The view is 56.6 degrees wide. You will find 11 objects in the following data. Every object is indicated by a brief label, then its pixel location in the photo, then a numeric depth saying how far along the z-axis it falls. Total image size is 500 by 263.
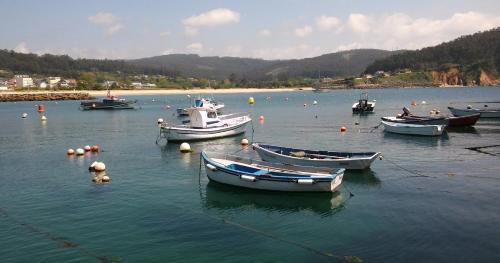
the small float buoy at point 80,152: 37.80
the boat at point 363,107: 77.06
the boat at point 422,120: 47.28
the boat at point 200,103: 47.10
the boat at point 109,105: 102.55
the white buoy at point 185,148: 38.45
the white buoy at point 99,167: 30.45
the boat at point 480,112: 57.06
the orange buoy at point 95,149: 39.35
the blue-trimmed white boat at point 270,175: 23.27
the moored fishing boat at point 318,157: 28.19
